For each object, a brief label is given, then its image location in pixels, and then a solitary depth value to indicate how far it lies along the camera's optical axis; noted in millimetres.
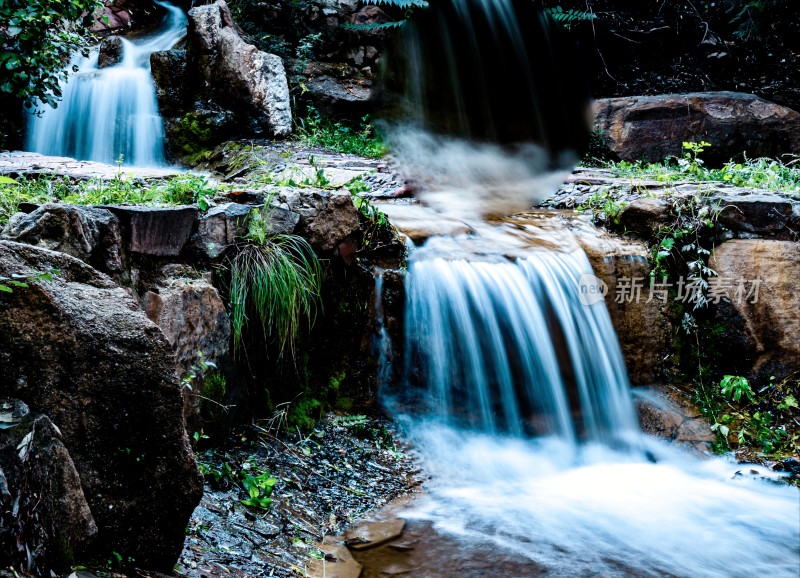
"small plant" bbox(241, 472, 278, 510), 2914
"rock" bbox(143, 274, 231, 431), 3014
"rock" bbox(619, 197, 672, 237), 5309
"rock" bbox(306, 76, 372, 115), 9797
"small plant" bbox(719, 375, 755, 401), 4785
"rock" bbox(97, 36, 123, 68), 8594
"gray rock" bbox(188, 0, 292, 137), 8547
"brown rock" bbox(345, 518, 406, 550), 2881
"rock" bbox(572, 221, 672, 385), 4988
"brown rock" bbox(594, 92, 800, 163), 9008
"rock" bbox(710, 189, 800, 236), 5141
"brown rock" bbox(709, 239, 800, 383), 4910
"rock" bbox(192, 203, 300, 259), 3414
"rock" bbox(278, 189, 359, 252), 3846
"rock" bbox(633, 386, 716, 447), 4559
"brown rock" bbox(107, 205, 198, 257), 2982
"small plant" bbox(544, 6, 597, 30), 10102
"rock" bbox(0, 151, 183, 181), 4207
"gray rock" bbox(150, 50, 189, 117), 8305
